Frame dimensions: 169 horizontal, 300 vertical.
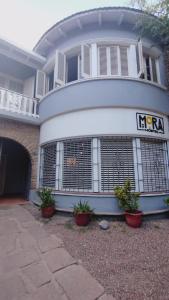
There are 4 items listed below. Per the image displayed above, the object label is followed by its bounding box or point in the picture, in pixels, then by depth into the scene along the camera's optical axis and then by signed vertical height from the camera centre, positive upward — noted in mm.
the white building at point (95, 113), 6457 +2540
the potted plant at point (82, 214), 5488 -1242
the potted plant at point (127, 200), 5656 -834
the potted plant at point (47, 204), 6309 -1086
